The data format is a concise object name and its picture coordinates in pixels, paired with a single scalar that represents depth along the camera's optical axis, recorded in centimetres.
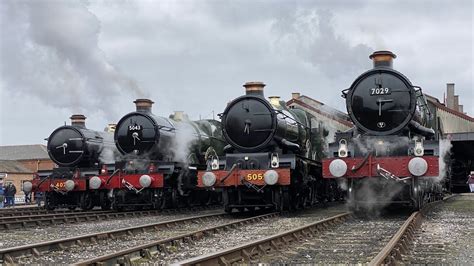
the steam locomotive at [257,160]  1342
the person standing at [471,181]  2356
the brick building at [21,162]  3888
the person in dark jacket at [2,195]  2200
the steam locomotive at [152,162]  1627
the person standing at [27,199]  2769
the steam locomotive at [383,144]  1164
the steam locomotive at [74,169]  1761
